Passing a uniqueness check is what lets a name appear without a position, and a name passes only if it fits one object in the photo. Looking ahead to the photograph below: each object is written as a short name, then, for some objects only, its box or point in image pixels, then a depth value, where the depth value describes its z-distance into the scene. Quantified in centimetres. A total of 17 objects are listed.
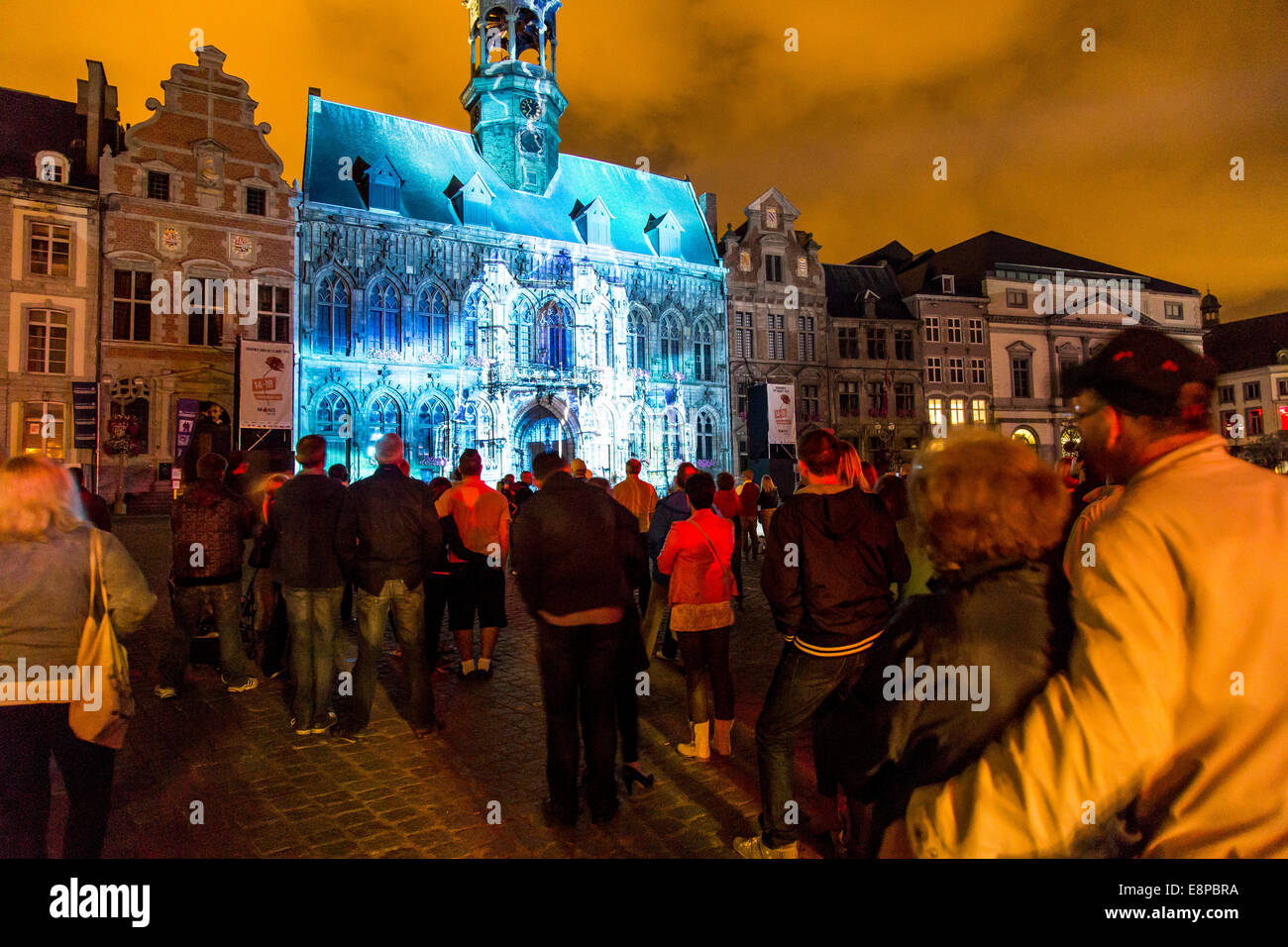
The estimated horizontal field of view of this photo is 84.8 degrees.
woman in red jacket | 493
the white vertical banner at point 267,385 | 2134
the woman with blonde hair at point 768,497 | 1382
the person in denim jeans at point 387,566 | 528
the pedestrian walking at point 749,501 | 1230
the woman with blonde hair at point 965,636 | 180
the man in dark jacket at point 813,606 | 339
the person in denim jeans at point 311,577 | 539
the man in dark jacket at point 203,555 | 625
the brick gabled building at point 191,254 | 2267
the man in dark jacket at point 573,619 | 405
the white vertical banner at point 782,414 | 2881
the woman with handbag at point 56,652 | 285
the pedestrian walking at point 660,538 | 629
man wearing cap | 138
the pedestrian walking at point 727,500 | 909
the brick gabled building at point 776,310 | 3409
